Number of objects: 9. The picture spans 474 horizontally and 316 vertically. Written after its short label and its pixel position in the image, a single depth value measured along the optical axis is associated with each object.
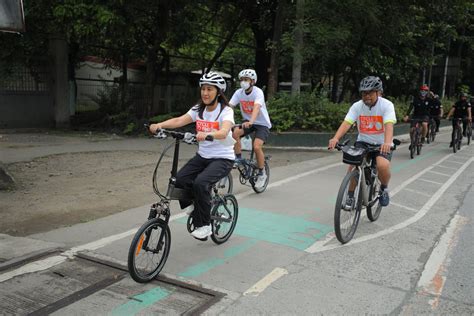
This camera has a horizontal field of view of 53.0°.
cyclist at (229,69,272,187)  7.52
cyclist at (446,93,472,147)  15.41
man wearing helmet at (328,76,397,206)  5.80
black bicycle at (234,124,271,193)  7.51
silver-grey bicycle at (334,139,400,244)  5.37
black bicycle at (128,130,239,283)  4.03
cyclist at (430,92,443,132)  15.52
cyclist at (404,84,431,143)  13.79
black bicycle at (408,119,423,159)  13.00
